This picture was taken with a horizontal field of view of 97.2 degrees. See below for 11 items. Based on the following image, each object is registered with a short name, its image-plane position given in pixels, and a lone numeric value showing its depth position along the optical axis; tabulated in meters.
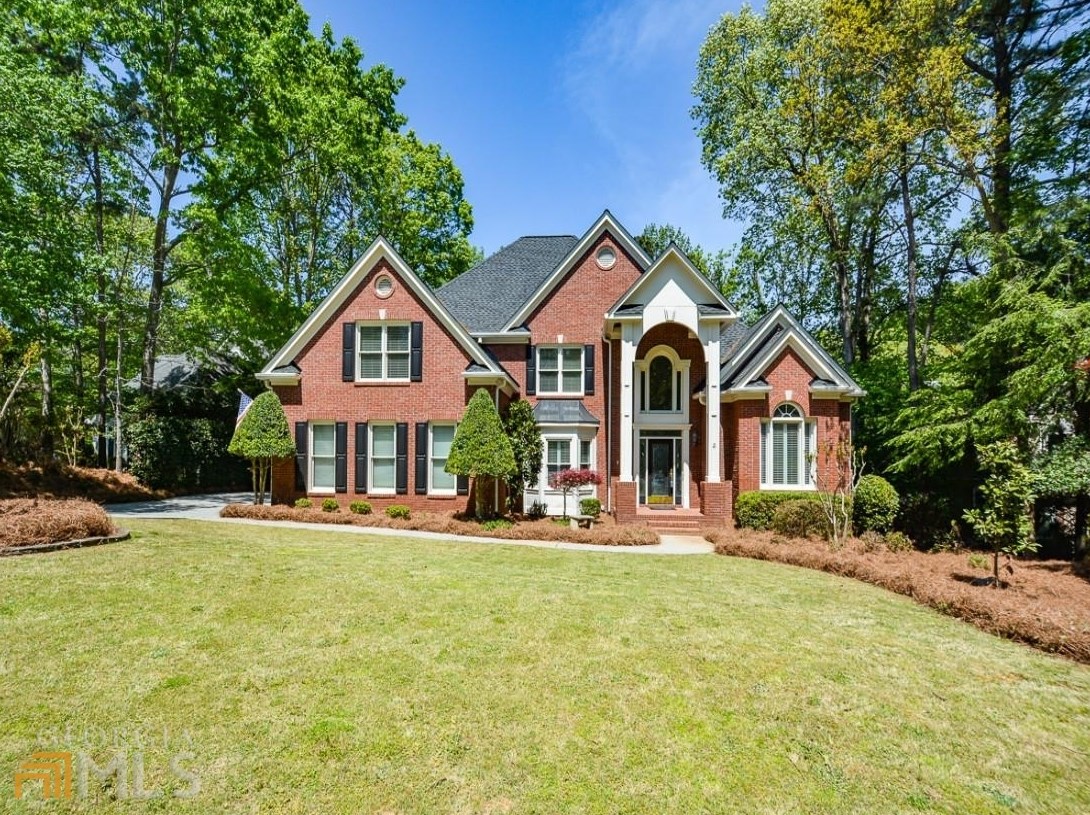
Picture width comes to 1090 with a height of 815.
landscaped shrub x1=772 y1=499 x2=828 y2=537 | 13.62
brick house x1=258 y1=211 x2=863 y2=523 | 15.63
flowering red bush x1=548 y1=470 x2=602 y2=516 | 15.02
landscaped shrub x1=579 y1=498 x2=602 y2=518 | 15.48
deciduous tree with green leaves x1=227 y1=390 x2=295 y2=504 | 15.02
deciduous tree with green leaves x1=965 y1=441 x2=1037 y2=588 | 8.88
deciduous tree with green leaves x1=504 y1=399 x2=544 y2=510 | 15.44
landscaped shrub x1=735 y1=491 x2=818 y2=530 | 14.51
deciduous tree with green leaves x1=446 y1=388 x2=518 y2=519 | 14.08
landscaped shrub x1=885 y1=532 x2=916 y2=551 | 12.74
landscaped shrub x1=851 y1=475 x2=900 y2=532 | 13.61
